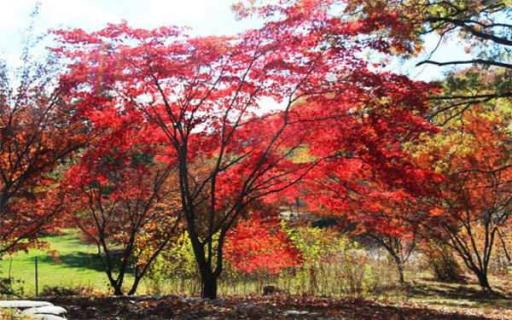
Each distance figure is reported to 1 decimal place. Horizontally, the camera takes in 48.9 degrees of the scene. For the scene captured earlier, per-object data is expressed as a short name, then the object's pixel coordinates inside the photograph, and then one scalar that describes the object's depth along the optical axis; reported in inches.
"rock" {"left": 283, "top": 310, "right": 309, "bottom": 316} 261.0
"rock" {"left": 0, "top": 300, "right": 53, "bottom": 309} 194.1
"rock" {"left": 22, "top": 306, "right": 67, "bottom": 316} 190.2
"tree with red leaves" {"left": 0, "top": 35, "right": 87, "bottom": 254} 371.9
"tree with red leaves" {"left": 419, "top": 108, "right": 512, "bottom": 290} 470.7
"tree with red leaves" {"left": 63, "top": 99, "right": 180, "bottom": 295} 368.8
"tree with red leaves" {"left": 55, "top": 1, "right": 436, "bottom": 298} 318.7
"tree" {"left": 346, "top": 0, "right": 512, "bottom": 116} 343.3
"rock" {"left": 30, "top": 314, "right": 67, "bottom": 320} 176.6
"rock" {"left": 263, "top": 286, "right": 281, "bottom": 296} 466.6
